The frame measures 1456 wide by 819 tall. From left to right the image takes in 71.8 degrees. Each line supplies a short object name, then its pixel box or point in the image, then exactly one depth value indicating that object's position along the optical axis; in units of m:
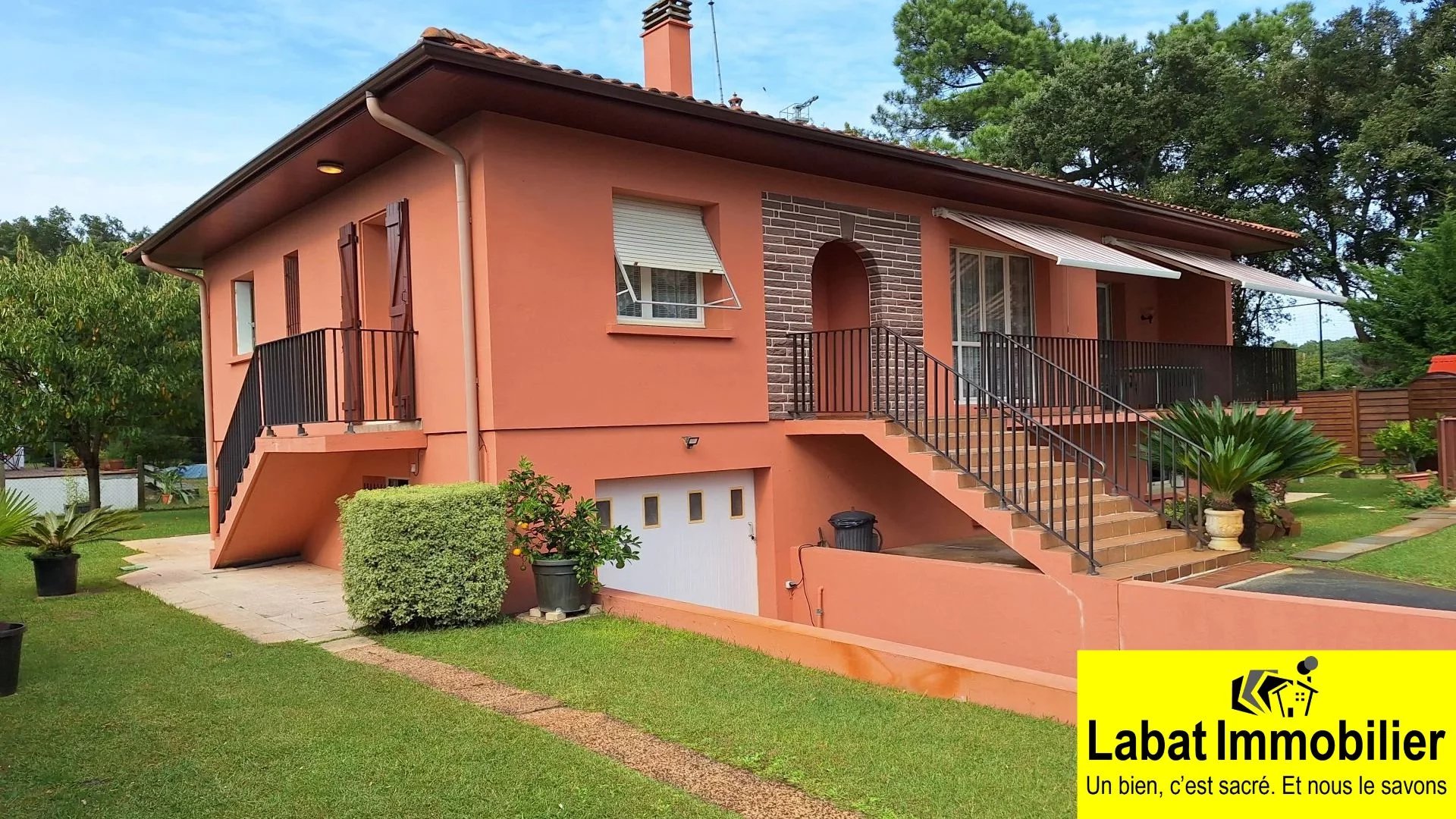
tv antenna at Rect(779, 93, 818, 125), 16.35
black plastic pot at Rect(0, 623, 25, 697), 5.95
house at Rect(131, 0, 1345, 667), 8.78
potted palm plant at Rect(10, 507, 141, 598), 9.69
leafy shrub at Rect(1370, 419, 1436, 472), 17.36
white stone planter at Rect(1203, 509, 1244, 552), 9.66
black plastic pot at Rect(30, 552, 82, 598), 9.79
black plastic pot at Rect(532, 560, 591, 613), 8.19
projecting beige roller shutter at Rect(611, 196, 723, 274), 9.66
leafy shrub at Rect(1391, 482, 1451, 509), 13.88
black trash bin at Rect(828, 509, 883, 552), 10.61
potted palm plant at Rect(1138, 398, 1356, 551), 9.78
